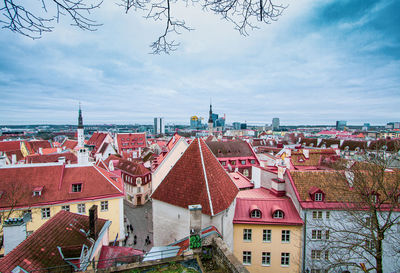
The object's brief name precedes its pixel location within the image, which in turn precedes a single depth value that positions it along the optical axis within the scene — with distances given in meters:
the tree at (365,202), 10.53
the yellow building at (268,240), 15.14
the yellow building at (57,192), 15.85
